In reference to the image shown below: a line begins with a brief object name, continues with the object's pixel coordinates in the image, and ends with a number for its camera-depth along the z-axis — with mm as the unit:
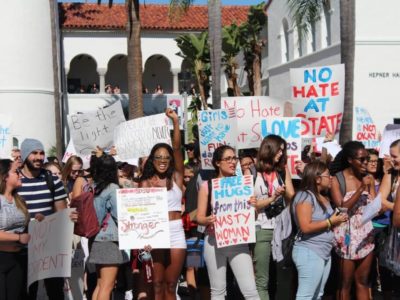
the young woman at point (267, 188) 7547
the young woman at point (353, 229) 7414
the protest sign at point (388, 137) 8867
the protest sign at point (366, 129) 13664
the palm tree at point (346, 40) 14602
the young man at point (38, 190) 7246
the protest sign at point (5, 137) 13039
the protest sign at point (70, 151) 12836
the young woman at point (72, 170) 9969
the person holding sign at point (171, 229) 7338
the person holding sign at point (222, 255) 7203
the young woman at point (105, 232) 7324
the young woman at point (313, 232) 6867
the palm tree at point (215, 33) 18656
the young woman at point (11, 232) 6578
